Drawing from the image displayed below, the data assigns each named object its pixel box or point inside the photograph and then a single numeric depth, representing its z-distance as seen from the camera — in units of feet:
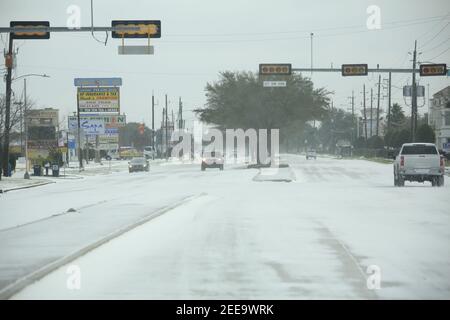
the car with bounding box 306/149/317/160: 431.43
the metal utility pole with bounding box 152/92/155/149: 429.63
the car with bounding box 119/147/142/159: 462.27
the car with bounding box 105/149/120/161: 476.54
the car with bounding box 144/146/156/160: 454.64
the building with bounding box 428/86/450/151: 409.72
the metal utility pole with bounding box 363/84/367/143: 470.92
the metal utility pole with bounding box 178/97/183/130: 526.16
